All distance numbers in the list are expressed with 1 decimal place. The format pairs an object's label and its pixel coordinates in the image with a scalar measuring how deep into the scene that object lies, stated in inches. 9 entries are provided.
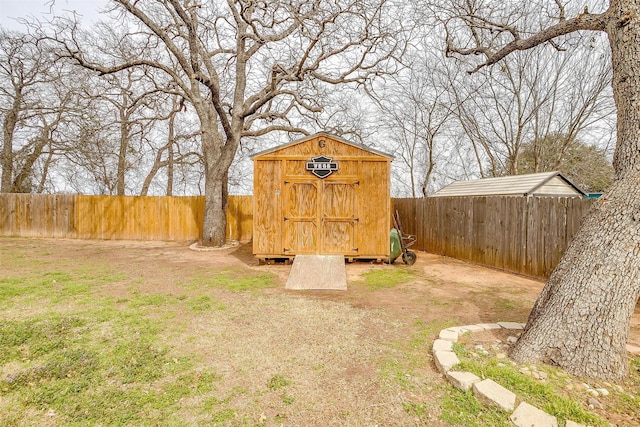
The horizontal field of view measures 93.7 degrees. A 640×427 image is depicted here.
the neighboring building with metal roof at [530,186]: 339.6
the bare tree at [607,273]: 95.0
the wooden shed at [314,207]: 301.6
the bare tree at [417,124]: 623.5
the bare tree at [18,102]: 463.2
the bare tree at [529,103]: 486.0
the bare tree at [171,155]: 618.5
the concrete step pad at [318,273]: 220.1
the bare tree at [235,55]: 327.6
